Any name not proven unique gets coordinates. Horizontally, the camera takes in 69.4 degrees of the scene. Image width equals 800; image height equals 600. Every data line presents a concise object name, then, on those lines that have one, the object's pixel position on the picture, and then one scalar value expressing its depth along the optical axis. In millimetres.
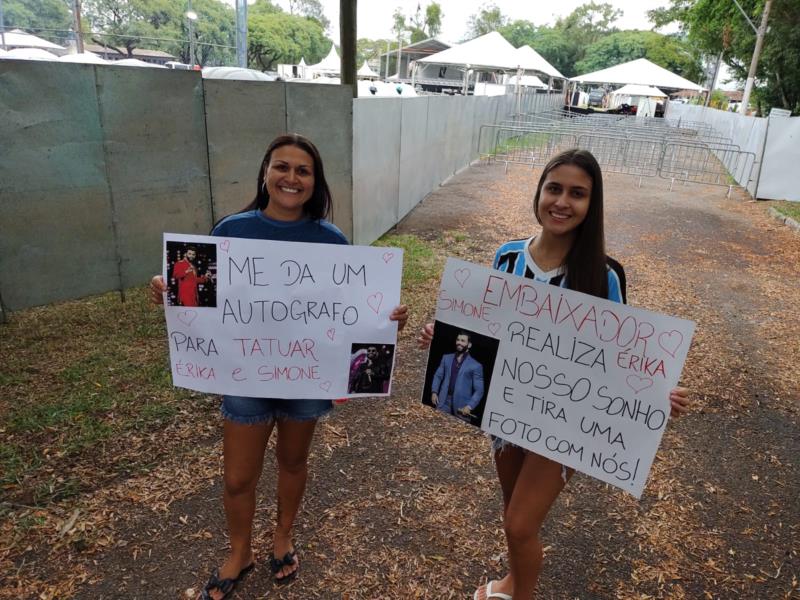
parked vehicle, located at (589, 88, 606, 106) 71812
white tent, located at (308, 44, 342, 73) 44219
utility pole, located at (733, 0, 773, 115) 24672
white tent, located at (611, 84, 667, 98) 38469
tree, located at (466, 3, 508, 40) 130500
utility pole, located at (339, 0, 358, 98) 7004
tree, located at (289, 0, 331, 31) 116594
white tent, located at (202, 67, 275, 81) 11430
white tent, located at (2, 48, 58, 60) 18672
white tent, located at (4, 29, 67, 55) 25531
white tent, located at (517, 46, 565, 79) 24675
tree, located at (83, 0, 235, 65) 47594
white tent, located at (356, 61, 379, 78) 48625
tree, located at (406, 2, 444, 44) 114188
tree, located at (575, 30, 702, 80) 74894
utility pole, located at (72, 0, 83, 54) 26361
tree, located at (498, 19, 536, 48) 120625
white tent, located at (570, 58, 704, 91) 25703
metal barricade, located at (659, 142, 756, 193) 15656
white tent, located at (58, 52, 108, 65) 16441
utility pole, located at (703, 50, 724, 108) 44688
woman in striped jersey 2086
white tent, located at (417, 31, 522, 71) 22766
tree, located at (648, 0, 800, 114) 28828
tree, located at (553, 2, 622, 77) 117812
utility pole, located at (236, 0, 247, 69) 19500
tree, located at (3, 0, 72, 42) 40062
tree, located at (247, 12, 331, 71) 63562
